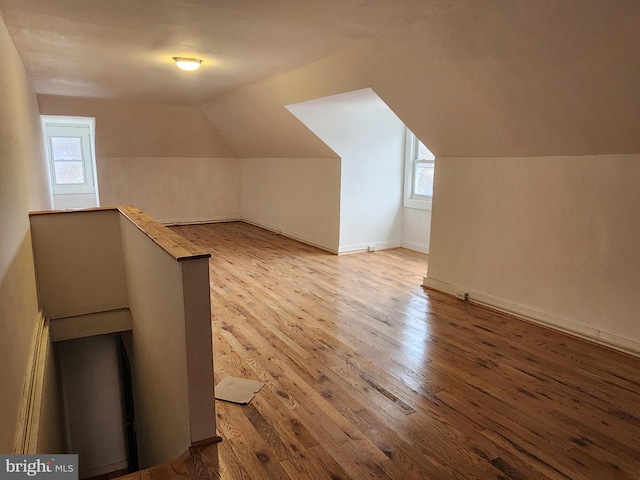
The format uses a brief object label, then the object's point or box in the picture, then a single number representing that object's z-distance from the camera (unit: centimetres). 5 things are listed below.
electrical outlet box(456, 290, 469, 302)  410
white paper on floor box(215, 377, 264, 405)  244
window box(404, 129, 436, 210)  602
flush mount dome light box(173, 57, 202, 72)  390
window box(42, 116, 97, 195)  887
